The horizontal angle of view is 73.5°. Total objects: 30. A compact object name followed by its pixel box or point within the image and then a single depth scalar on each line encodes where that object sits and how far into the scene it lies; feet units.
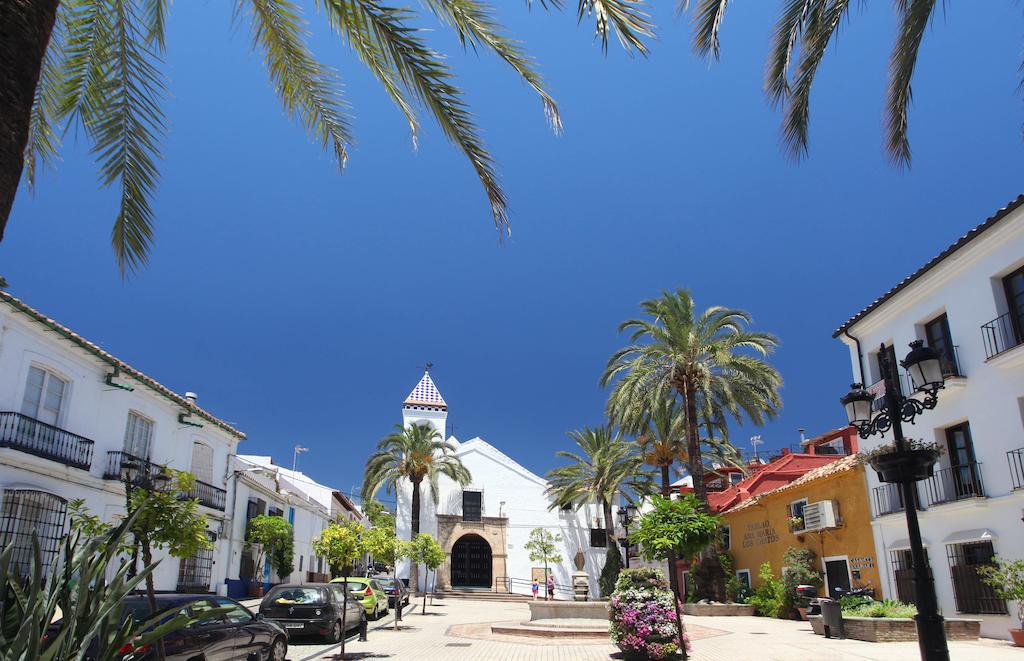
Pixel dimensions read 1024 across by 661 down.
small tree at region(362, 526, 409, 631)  66.50
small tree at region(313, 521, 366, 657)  58.29
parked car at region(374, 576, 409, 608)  96.78
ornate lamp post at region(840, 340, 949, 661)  22.66
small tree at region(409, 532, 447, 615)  112.16
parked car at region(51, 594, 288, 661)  29.40
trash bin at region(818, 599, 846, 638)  51.85
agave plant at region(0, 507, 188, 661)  9.50
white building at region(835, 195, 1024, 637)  48.01
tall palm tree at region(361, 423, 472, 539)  143.84
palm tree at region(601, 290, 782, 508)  83.56
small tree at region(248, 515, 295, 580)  97.66
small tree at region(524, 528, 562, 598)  147.64
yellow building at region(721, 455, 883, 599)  64.80
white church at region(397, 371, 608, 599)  152.87
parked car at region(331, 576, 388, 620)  73.41
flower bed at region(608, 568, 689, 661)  40.29
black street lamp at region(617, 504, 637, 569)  76.43
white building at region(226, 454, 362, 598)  93.25
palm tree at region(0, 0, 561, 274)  20.52
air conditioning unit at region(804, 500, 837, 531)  67.72
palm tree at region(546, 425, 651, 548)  127.54
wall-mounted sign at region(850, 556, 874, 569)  63.03
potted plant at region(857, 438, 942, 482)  24.98
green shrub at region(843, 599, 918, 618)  51.21
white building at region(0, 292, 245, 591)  52.21
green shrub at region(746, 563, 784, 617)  74.69
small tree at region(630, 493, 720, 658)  44.01
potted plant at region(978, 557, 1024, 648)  42.93
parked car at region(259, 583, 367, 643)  53.98
